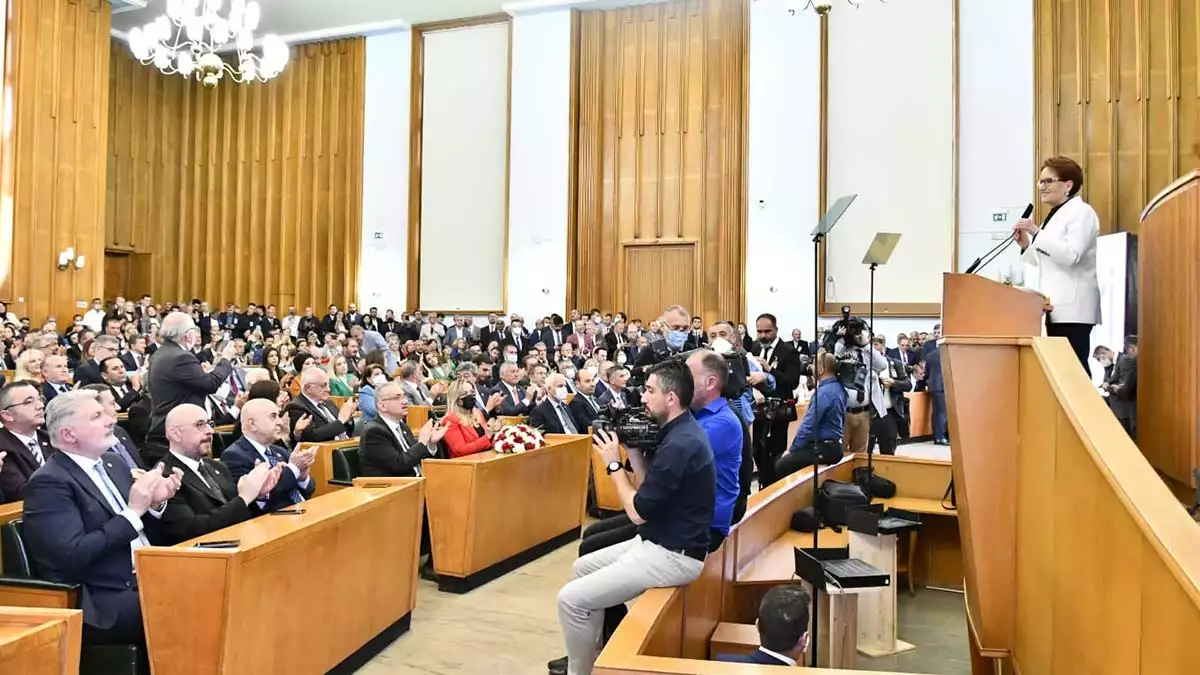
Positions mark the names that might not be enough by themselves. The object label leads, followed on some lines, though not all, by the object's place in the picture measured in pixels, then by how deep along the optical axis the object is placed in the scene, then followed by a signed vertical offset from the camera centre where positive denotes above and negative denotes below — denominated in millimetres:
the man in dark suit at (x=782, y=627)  2473 -791
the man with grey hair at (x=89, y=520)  2811 -585
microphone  3010 +342
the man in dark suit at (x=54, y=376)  5742 -258
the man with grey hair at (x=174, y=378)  4500 -206
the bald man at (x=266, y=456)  3729 -498
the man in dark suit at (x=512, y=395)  7719 -479
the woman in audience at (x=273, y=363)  8719 -248
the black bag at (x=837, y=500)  4567 -815
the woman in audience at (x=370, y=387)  6703 -372
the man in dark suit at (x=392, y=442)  4652 -546
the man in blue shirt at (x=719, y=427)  3230 -316
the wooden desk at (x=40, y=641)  1977 -698
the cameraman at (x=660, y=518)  2910 -584
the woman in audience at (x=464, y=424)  5145 -503
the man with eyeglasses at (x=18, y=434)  3738 -423
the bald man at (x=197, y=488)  3160 -555
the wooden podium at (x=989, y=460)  2574 -335
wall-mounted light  13625 +1187
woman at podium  3047 +326
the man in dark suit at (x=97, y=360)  6523 -172
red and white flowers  5184 -592
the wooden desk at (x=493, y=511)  4707 -964
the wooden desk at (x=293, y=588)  2768 -873
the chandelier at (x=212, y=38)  10039 +3556
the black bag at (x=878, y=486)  5438 -873
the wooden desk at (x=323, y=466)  5125 -741
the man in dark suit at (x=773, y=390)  6758 -354
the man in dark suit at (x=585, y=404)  7102 -510
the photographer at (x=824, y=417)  5425 -463
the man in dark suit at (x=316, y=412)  5453 -456
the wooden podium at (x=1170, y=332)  2662 +46
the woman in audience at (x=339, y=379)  8602 -391
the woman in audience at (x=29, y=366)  6355 -214
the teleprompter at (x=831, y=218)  4238 +596
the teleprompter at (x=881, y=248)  4930 +524
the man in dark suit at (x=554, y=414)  6578 -544
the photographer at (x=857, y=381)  5785 -249
